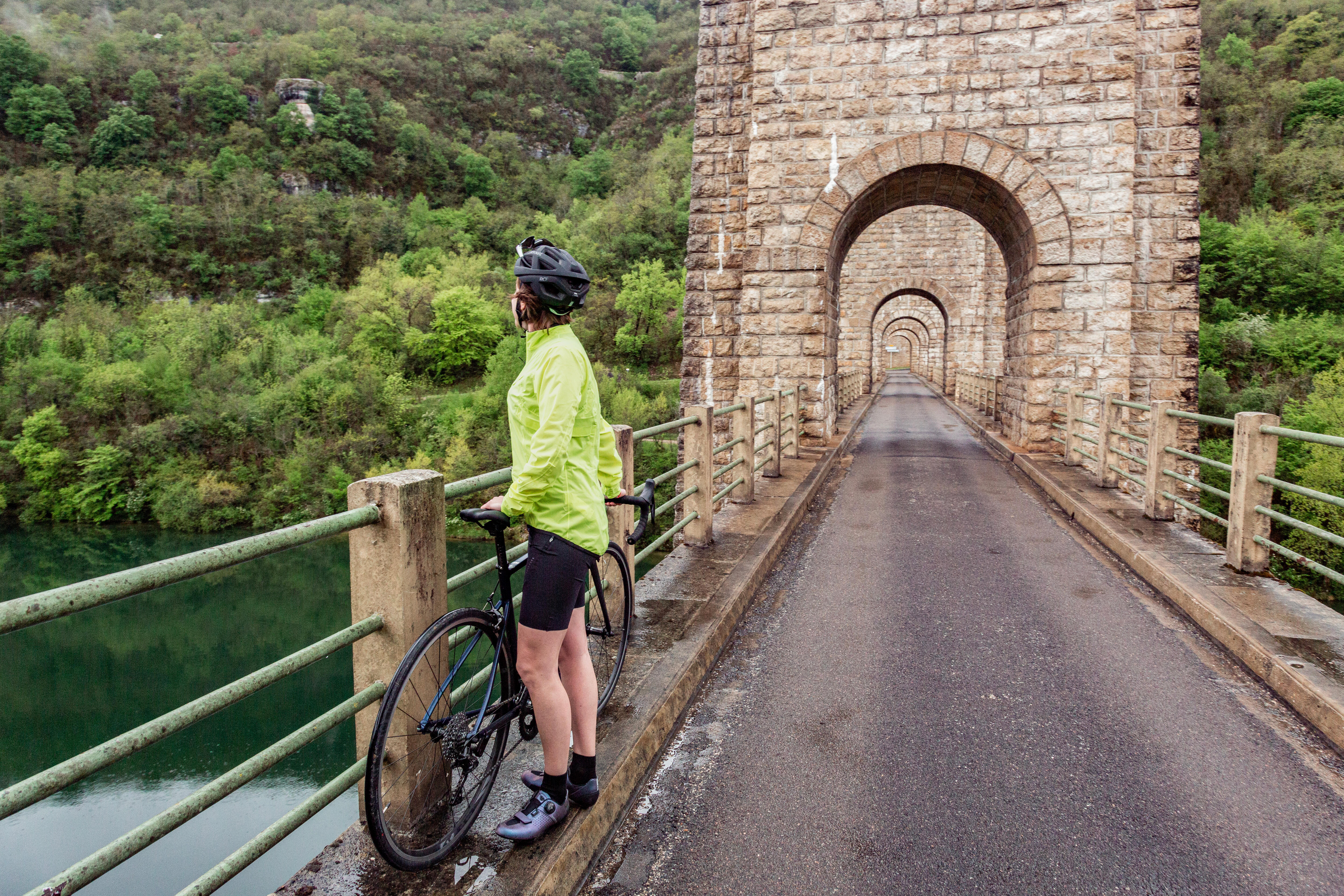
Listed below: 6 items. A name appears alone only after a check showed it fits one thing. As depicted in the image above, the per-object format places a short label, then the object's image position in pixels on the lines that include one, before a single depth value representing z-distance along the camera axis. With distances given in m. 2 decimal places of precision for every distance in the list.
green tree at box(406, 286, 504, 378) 56.38
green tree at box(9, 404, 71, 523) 41.59
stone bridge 10.85
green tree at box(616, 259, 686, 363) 50.69
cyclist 2.12
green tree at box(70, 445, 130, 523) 40.62
